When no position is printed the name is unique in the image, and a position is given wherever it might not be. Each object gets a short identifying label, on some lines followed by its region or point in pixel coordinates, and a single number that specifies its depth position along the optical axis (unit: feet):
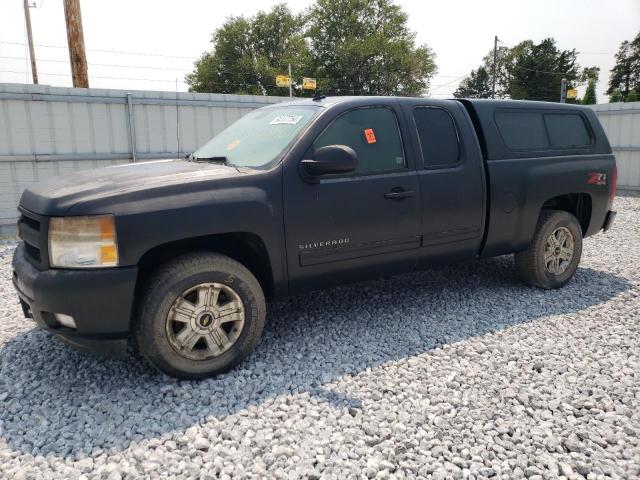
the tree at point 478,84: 233.76
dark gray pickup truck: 9.55
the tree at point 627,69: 208.44
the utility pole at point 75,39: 34.14
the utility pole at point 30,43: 81.76
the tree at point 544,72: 197.26
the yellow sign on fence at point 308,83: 67.87
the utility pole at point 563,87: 108.88
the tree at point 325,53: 171.94
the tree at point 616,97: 115.96
